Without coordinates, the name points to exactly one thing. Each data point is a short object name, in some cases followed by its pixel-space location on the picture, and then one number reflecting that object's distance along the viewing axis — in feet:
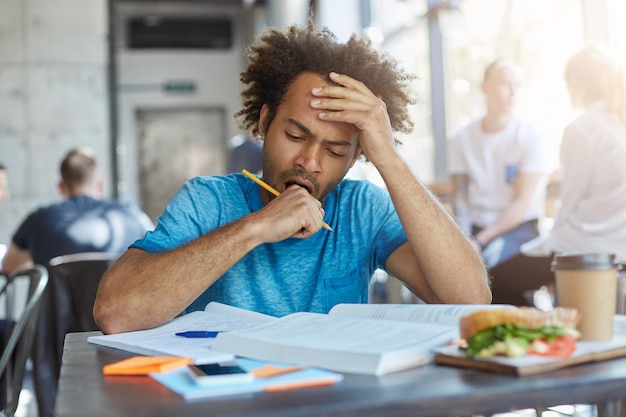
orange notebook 2.65
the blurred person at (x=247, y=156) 16.30
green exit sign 38.32
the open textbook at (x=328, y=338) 2.58
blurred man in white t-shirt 11.98
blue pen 3.37
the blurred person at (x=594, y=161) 9.33
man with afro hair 4.44
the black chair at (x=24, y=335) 6.79
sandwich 2.57
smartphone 2.33
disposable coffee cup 2.89
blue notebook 2.29
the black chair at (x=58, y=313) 8.93
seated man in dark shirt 12.50
